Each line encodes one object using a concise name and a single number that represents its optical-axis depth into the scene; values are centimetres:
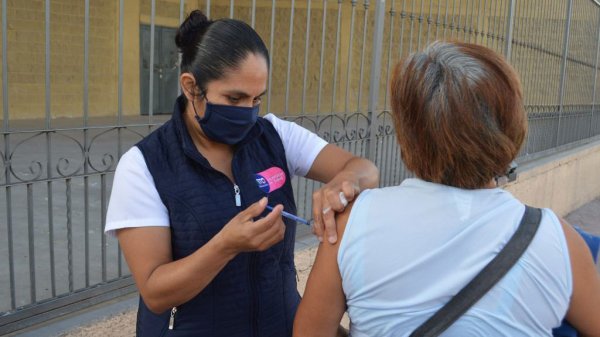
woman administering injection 141
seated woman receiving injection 117
